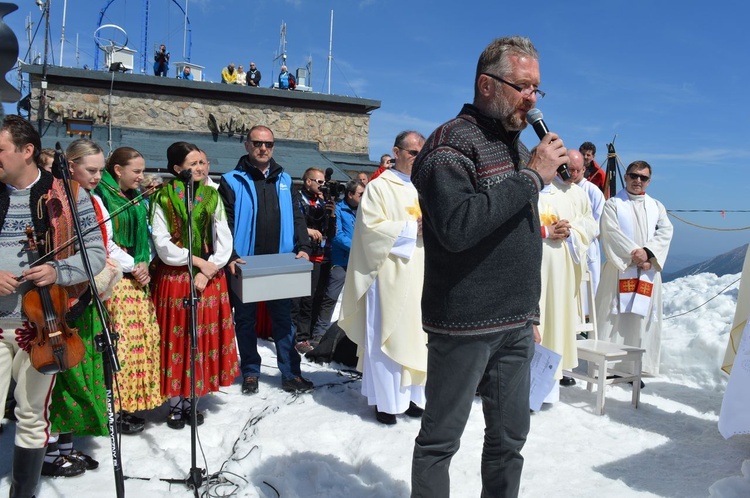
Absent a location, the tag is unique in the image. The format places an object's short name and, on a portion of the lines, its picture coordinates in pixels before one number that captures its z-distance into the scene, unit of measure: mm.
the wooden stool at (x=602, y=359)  4598
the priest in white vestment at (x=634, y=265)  5617
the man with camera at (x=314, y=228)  7031
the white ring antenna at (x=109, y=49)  14654
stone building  13570
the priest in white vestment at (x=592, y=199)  5754
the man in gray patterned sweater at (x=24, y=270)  2686
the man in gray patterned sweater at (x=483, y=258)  2139
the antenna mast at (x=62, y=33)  14336
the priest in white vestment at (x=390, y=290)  4188
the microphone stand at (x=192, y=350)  2902
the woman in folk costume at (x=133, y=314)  3811
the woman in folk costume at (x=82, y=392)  3352
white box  4422
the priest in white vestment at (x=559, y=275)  4586
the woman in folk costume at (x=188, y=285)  4082
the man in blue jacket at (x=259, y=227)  4850
